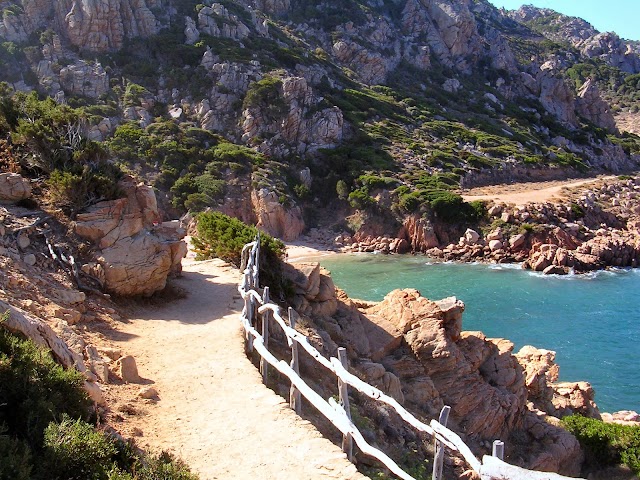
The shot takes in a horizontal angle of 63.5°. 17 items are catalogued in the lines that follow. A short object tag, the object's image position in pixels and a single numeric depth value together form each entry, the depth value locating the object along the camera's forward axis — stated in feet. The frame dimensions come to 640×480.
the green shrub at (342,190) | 145.69
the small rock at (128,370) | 26.03
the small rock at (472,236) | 127.24
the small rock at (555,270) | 108.27
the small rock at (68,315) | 30.22
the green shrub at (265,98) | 156.69
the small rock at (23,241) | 34.73
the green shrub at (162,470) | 16.03
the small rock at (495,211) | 132.77
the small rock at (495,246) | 123.65
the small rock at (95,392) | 20.66
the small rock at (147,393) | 24.49
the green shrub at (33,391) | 15.62
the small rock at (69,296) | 32.42
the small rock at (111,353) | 28.43
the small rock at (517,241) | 122.83
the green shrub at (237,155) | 142.72
